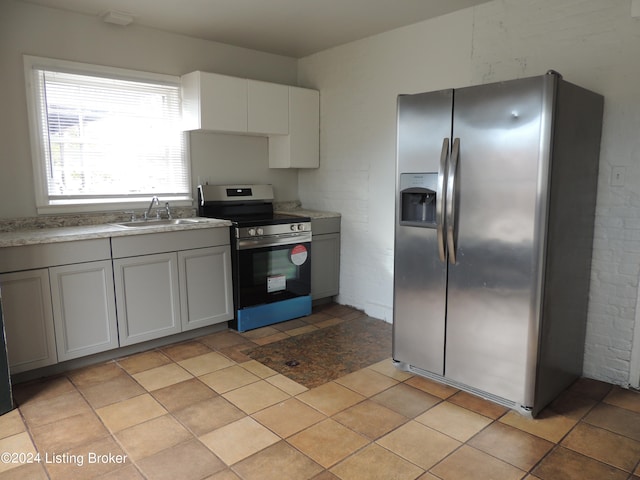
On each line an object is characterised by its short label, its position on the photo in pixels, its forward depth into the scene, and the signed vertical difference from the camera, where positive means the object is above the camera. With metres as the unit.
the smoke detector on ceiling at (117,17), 3.29 +1.16
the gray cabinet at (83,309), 2.89 -0.83
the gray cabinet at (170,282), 3.16 -0.76
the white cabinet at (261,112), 3.76 +0.57
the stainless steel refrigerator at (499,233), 2.32 -0.30
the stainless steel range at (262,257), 3.73 -0.66
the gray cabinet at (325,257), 4.28 -0.75
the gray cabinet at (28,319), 2.71 -0.83
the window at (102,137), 3.29 +0.33
